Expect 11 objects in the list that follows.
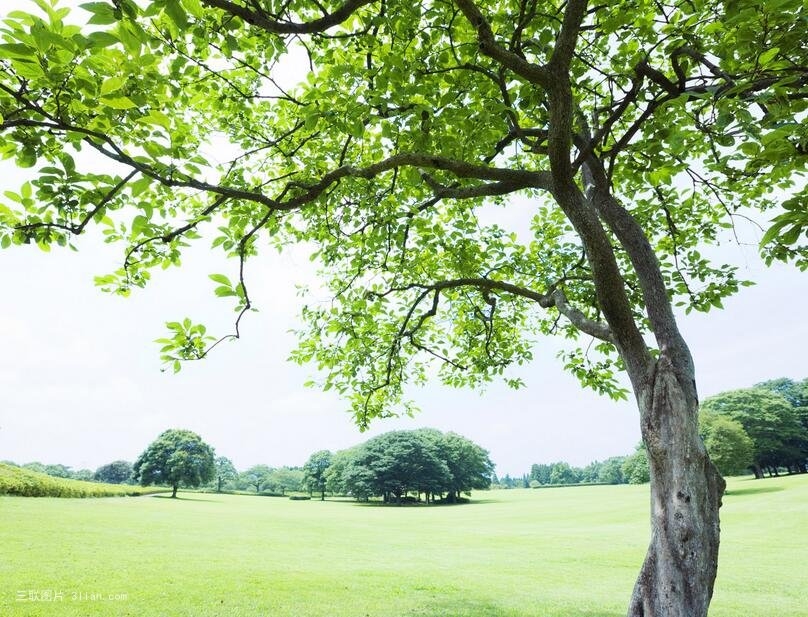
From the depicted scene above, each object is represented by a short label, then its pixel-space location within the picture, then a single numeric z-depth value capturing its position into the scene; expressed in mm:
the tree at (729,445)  60375
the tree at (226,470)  166162
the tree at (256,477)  155575
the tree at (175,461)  86312
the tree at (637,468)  91125
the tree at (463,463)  94938
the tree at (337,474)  96644
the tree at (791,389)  86162
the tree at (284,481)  143000
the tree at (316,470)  110856
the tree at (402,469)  87000
